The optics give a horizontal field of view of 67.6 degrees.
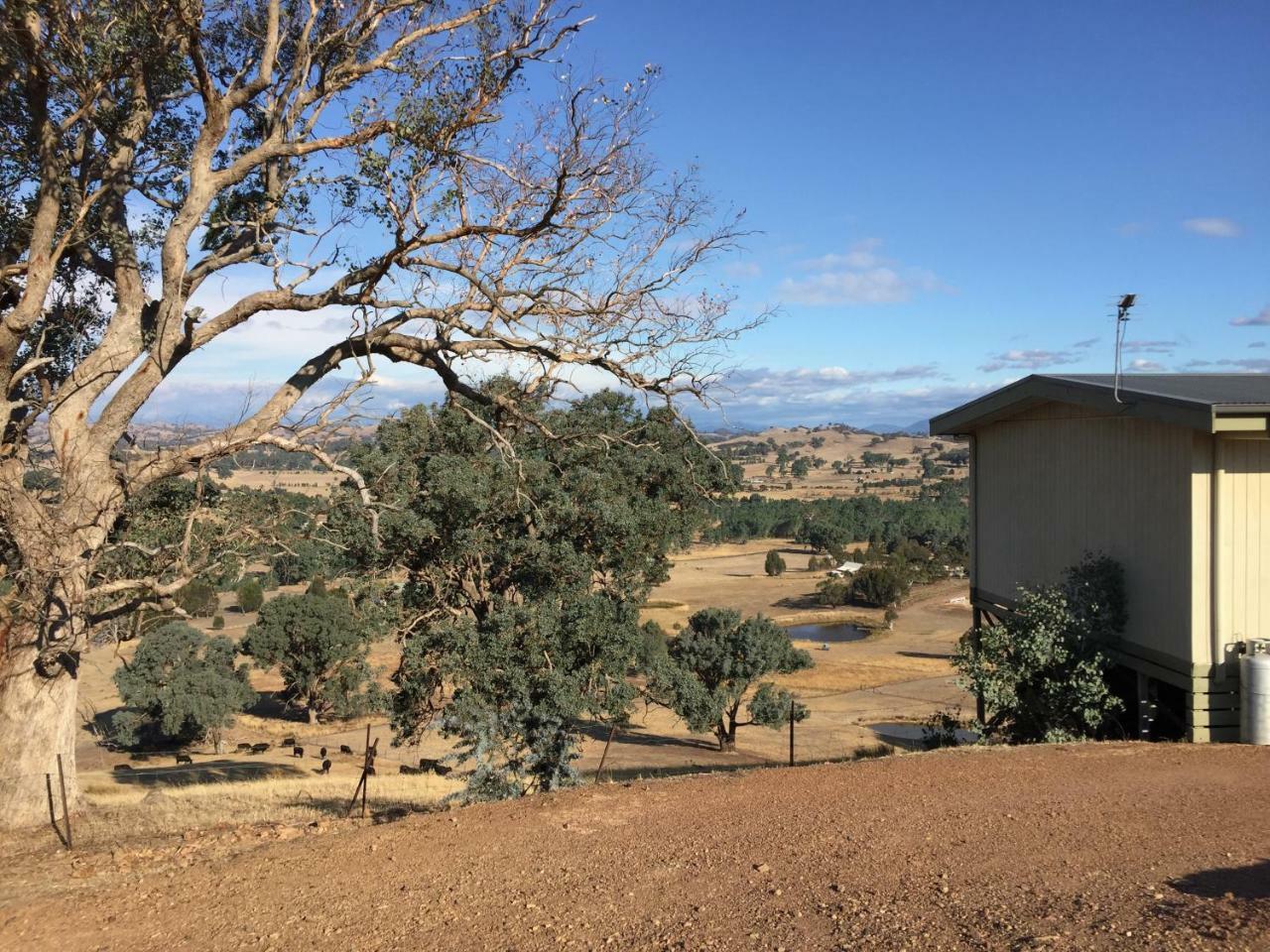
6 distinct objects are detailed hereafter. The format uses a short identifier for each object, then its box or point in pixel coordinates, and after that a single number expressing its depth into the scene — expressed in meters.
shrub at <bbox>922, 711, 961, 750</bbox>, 12.05
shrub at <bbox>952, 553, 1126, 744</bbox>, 10.79
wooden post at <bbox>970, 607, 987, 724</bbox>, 12.14
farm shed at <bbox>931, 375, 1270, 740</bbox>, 9.84
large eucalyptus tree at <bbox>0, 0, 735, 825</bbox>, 8.40
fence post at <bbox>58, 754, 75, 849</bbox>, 7.58
